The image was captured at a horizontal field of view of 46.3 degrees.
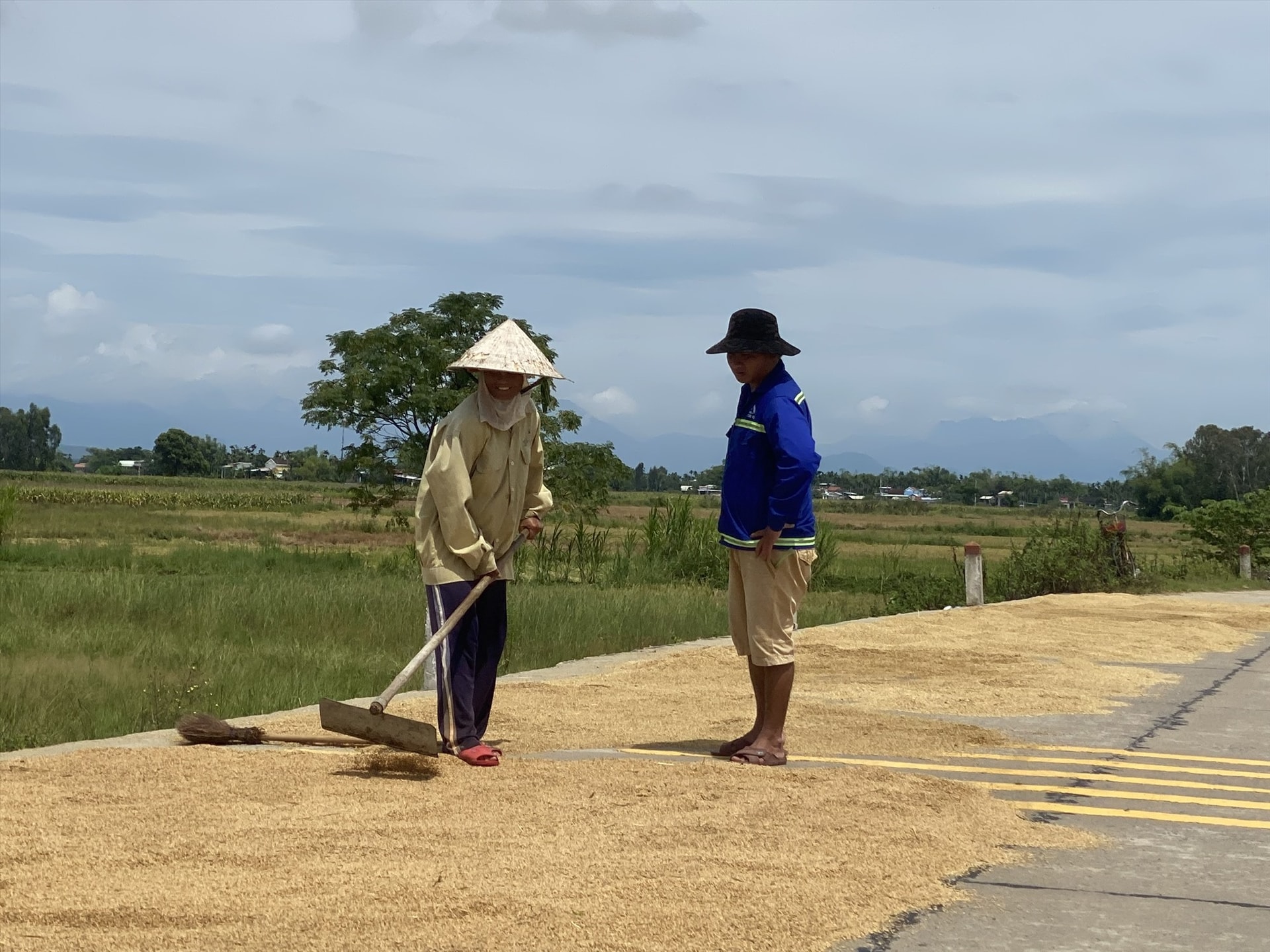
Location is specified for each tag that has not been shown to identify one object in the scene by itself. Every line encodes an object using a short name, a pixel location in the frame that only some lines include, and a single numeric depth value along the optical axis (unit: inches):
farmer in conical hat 279.3
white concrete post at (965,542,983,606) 776.9
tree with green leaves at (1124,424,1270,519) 4483.3
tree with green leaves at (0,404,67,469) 6441.9
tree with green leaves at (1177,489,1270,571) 1365.7
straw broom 285.6
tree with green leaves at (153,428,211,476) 5890.8
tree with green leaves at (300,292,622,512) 1028.5
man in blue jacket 275.6
